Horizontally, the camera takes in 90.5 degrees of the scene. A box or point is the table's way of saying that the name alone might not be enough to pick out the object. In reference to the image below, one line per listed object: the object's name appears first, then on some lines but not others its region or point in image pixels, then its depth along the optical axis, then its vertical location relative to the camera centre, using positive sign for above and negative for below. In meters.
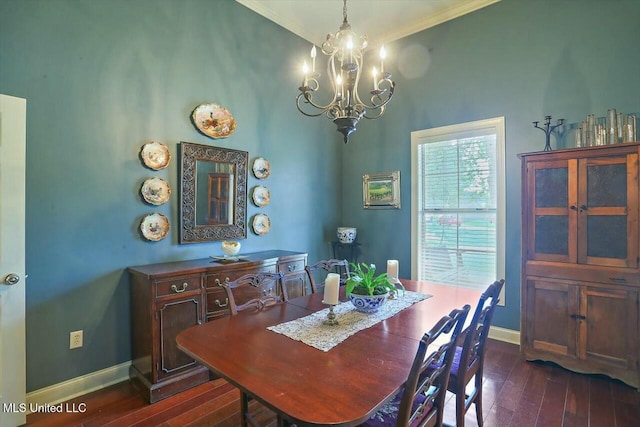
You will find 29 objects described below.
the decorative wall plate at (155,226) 2.61 -0.09
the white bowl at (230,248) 2.91 -0.30
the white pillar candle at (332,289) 1.64 -0.39
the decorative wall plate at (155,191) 2.61 +0.21
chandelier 1.95 +0.88
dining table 0.99 -0.59
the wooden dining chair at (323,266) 2.37 -0.41
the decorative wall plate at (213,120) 2.95 +0.91
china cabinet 2.37 -0.38
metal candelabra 2.91 +0.80
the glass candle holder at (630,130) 2.48 +0.65
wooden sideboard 2.28 -0.75
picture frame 4.02 +0.32
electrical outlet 2.28 -0.89
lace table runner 1.47 -0.58
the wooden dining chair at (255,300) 1.83 -0.53
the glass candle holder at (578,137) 2.72 +0.65
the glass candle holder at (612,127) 2.55 +0.69
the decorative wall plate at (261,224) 3.45 -0.10
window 3.33 +0.12
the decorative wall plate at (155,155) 2.61 +0.51
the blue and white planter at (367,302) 1.81 -0.50
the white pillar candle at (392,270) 2.23 -0.40
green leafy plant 1.84 -0.41
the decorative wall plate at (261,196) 3.46 +0.21
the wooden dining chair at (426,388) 1.06 -0.65
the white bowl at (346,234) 4.18 -0.26
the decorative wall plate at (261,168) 3.45 +0.52
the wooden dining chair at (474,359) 1.52 -0.79
